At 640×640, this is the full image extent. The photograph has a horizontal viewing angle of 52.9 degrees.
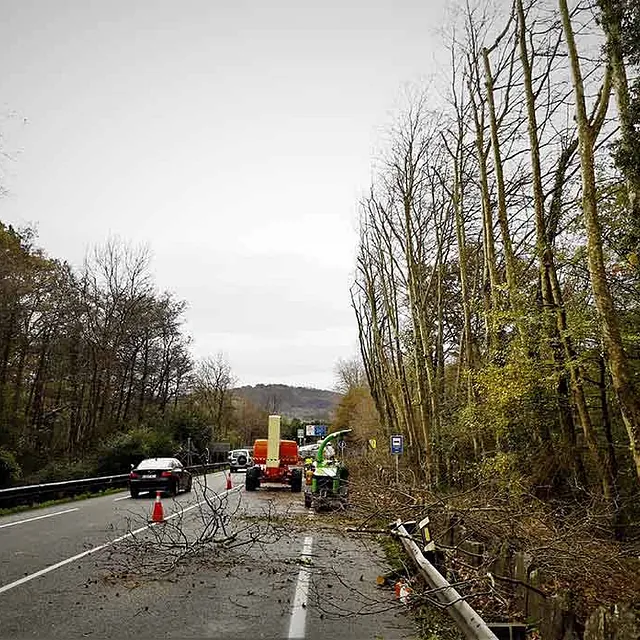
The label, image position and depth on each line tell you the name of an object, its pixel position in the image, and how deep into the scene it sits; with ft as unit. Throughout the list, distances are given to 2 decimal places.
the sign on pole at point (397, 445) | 69.34
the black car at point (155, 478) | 75.36
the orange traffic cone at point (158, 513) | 45.21
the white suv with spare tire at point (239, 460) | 163.12
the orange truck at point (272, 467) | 84.33
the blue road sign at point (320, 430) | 102.18
